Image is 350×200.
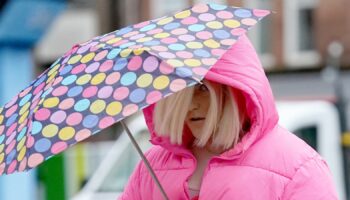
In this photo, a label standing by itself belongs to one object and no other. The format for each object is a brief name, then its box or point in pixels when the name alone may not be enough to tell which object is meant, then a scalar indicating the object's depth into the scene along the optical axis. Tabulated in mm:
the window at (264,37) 29355
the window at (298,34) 29004
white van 10090
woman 4033
